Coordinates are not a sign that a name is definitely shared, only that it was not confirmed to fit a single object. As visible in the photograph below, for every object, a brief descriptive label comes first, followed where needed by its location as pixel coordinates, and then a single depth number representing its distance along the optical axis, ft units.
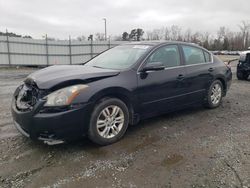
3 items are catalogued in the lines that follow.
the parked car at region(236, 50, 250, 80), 31.37
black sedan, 9.59
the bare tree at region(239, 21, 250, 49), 214.28
